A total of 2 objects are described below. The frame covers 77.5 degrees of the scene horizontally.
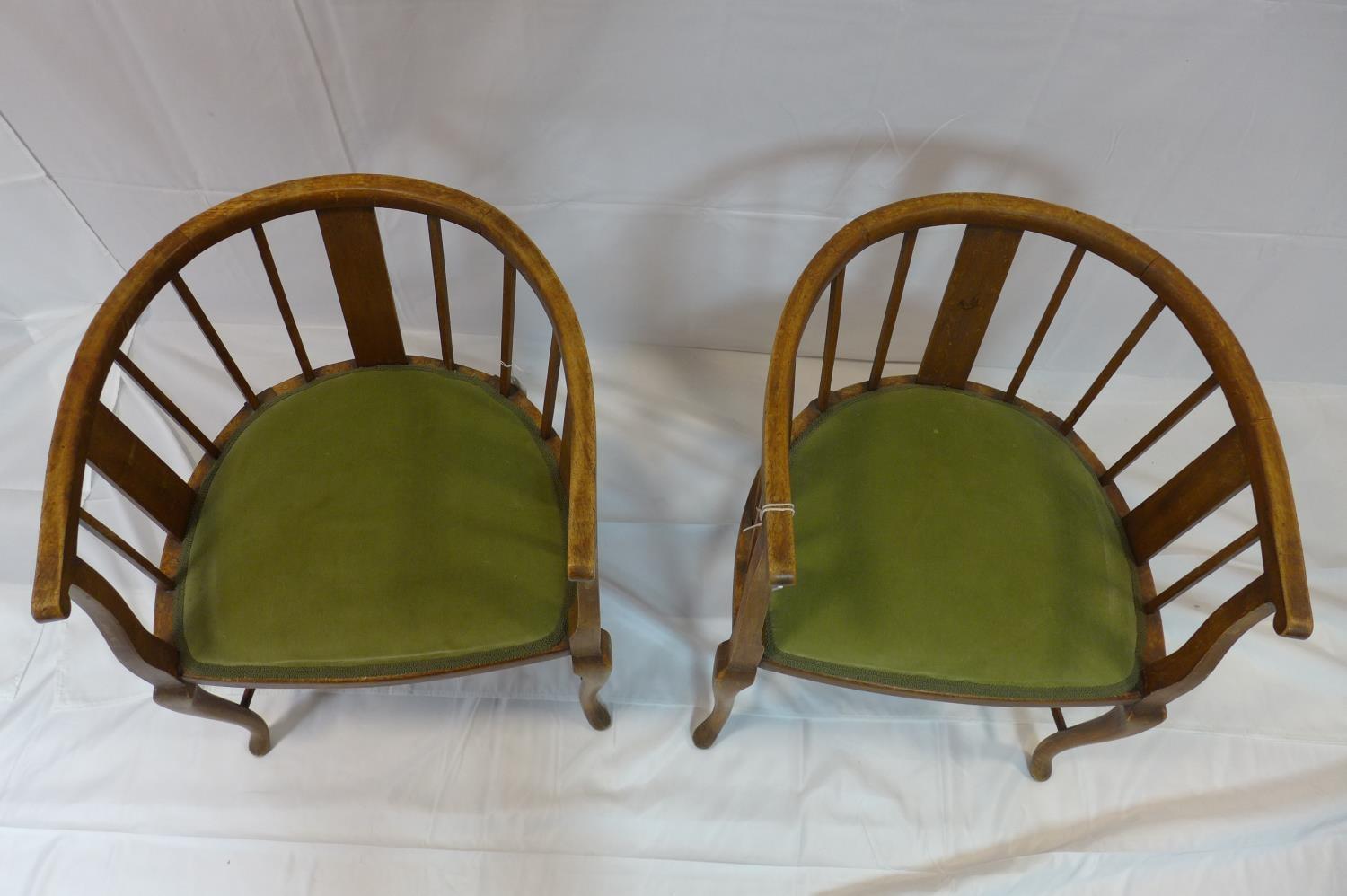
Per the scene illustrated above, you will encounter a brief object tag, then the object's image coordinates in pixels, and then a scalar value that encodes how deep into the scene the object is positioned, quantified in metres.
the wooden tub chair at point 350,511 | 0.87
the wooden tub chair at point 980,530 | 0.86
